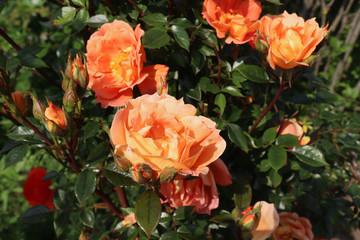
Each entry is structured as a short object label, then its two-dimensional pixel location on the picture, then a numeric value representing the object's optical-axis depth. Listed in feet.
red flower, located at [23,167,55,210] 3.23
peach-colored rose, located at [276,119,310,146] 2.87
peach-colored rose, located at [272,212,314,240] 2.88
